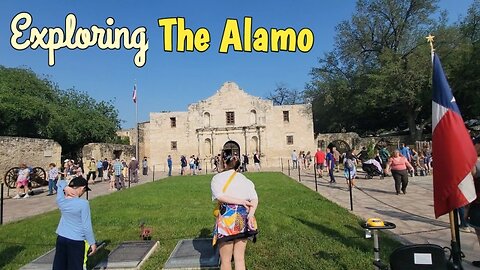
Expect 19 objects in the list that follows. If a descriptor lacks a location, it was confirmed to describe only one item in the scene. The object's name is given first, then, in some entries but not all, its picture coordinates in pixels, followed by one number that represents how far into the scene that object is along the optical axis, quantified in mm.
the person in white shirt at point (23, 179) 15832
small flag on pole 33938
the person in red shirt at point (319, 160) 20109
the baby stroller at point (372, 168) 17281
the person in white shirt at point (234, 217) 3975
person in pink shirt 11586
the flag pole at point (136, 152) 39594
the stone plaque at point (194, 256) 5066
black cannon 18606
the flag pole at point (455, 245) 3221
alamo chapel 38469
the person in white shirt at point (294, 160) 32381
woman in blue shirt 4074
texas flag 3768
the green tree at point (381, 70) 32844
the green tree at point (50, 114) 33156
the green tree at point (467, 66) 29844
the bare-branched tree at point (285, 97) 65512
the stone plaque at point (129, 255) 5168
